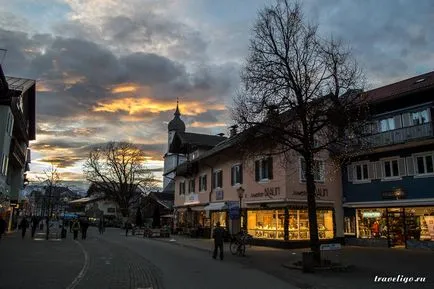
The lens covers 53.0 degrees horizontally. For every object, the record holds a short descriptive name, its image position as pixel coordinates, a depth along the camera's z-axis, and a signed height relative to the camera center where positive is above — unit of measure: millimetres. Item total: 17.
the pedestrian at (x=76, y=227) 39469 +285
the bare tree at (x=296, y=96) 18562 +5772
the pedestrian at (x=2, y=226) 28662 +279
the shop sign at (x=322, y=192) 30762 +2652
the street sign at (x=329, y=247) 17766 -681
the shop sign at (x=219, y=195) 37875 +3043
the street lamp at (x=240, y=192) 27219 +2337
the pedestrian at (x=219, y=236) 21323 -287
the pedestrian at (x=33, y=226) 39291 +329
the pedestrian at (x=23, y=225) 37388 +444
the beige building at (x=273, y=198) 29062 +2304
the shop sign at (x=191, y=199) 43250 +3134
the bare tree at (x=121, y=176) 75188 +9195
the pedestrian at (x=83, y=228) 39906 +197
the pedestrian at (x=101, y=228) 53847 +263
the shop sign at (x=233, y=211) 31312 +1353
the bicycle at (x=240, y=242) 23219 -630
